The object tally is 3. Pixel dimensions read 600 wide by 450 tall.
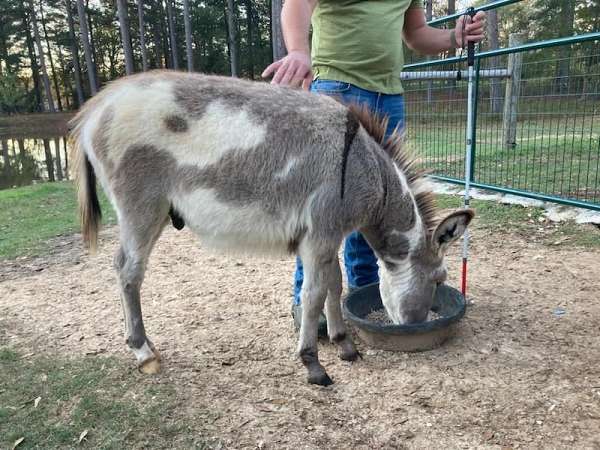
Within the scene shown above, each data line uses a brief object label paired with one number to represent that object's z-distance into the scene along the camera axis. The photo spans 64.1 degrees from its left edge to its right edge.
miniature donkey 2.38
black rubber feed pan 2.75
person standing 2.54
